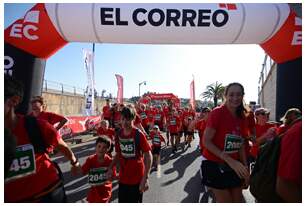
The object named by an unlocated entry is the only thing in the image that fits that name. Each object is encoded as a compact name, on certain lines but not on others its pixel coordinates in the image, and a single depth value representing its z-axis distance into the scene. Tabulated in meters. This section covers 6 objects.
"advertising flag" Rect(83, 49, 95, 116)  14.01
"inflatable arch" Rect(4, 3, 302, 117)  5.05
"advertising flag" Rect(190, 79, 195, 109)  19.86
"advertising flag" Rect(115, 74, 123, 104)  15.94
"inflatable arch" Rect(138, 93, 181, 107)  29.20
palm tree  53.70
